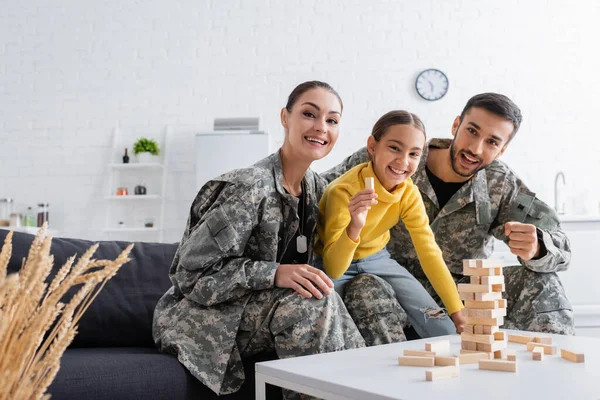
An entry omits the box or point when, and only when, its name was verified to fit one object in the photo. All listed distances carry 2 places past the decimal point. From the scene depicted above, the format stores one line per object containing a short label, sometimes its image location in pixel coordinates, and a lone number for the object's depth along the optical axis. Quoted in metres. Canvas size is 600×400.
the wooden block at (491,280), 1.45
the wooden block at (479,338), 1.41
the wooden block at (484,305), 1.46
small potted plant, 6.00
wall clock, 5.99
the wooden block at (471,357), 1.36
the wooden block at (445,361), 1.28
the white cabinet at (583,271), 4.55
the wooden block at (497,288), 1.50
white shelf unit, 6.05
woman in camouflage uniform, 1.75
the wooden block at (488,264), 1.47
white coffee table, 1.10
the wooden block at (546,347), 1.45
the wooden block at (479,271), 1.46
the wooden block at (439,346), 1.41
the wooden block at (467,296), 1.48
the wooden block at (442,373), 1.19
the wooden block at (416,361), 1.31
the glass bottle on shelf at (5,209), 5.99
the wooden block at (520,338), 1.60
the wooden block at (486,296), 1.45
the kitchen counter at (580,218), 4.61
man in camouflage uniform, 2.09
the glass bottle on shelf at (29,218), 5.95
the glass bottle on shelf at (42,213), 6.03
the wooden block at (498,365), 1.25
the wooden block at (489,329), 1.43
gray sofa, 1.62
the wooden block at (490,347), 1.40
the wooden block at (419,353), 1.36
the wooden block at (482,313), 1.44
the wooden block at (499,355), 1.41
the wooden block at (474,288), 1.45
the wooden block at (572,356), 1.35
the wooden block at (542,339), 1.54
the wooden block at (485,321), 1.44
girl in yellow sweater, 2.02
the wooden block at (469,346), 1.44
